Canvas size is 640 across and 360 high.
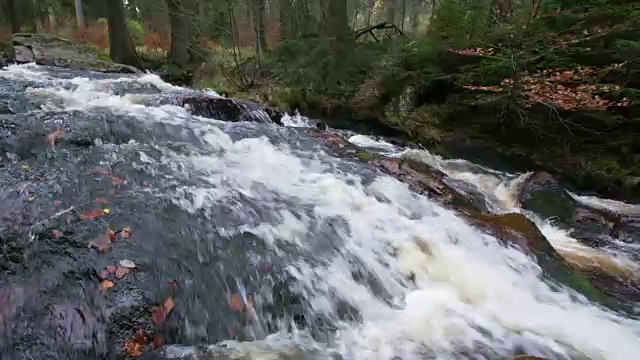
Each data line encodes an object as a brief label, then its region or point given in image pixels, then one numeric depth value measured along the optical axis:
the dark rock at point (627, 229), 5.71
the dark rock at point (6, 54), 12.42
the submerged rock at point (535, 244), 4.23
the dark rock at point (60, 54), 11.64
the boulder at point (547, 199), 6.13
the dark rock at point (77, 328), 2.70
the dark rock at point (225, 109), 8.09
